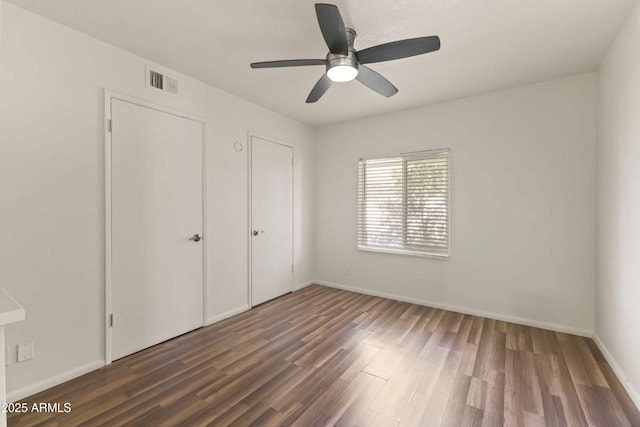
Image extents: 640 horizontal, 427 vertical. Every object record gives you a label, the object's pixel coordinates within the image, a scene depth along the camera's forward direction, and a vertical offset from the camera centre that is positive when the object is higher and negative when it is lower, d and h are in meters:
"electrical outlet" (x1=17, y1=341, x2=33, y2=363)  1.92 -0.94
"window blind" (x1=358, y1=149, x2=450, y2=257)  3.64 +0.13
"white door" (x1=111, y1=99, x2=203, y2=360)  2.43 -0.13
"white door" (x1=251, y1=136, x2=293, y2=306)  3.71 -0.10
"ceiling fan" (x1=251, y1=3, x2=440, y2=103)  1.67 +1.09
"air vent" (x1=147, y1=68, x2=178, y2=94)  2.62 +1.25
